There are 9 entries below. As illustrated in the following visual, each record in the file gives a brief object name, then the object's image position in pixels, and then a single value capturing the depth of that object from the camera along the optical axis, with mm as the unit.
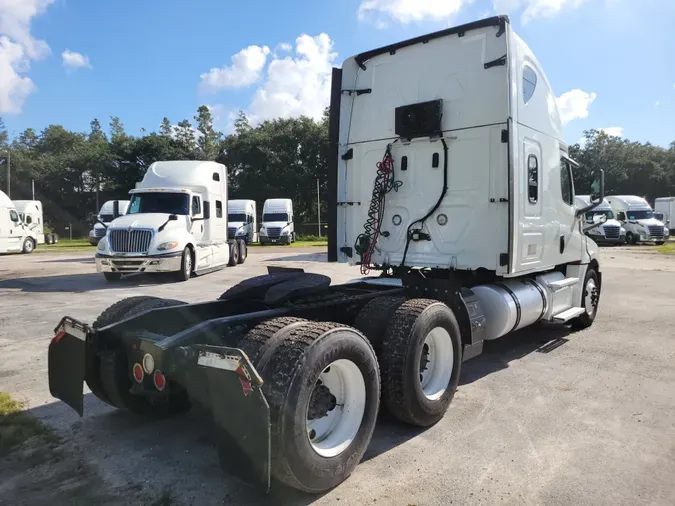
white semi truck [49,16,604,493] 2910
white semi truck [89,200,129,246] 28547
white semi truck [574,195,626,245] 30969
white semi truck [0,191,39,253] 25125
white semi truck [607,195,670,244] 31422
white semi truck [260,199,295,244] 34500
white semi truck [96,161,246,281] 13375
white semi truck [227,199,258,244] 32431
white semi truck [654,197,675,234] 39625
